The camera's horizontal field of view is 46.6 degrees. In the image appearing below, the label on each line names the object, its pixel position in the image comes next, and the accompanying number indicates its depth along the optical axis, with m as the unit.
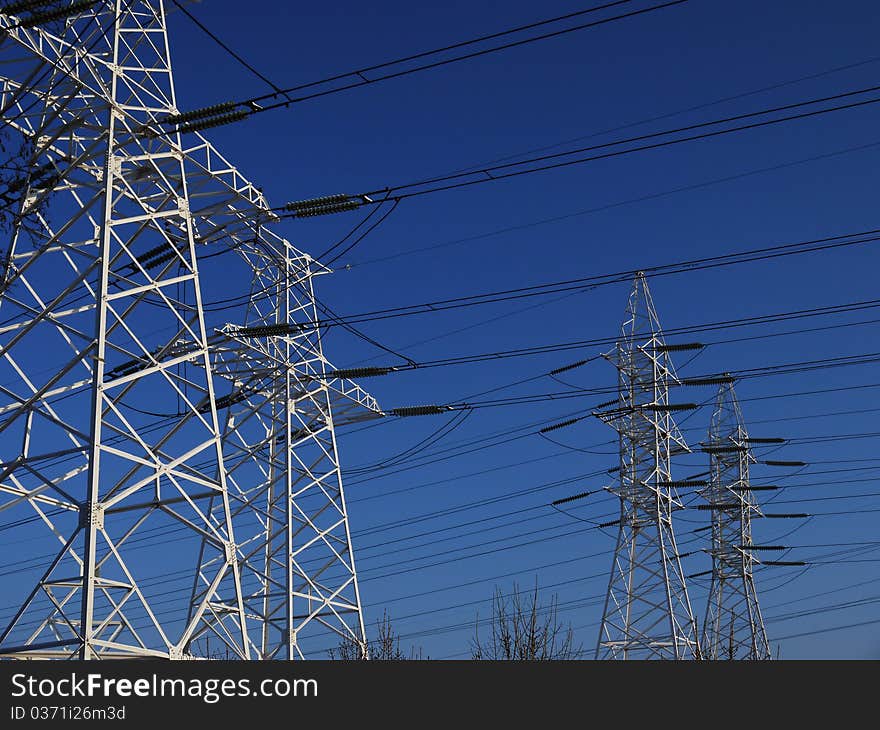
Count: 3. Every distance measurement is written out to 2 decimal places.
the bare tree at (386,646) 30.42
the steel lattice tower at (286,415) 24.08
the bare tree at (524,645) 25.20
